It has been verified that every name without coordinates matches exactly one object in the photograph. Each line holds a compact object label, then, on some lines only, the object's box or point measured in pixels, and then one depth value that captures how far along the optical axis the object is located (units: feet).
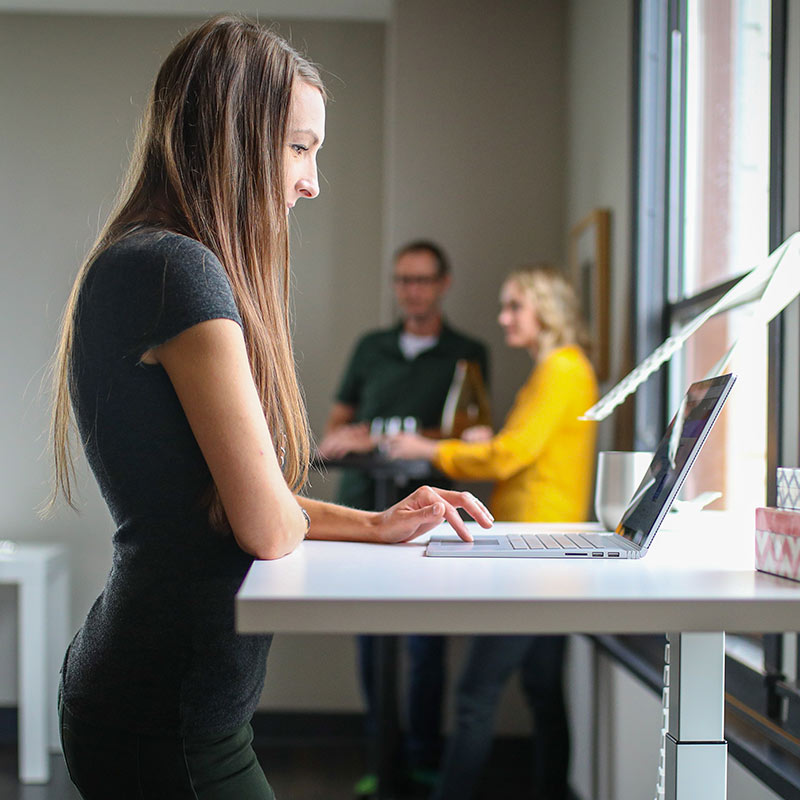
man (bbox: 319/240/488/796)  10.59
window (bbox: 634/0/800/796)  5.30
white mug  4.57
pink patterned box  2.98
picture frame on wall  9.27
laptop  3.43
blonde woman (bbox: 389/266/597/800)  8.28
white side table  10.32
